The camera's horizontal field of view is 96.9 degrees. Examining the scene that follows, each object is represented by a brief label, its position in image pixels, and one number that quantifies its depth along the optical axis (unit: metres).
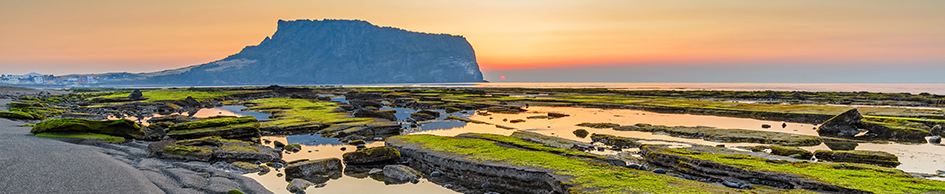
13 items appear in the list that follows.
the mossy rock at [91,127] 22.64
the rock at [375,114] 41.84
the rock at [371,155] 20.81
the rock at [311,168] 18.36
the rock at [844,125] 33.00
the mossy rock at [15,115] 31.87
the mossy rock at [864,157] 20.59
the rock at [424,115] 46.36
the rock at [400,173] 18.02
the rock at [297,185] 15.79
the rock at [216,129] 28.12
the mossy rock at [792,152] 21.56
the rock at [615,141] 26.33
